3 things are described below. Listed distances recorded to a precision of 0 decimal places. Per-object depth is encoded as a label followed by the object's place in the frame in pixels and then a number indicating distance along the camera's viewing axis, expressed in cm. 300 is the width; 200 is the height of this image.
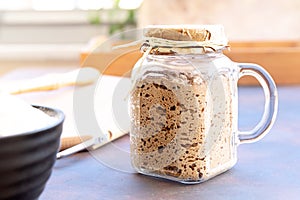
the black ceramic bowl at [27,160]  48
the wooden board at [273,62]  128
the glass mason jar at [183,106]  60
